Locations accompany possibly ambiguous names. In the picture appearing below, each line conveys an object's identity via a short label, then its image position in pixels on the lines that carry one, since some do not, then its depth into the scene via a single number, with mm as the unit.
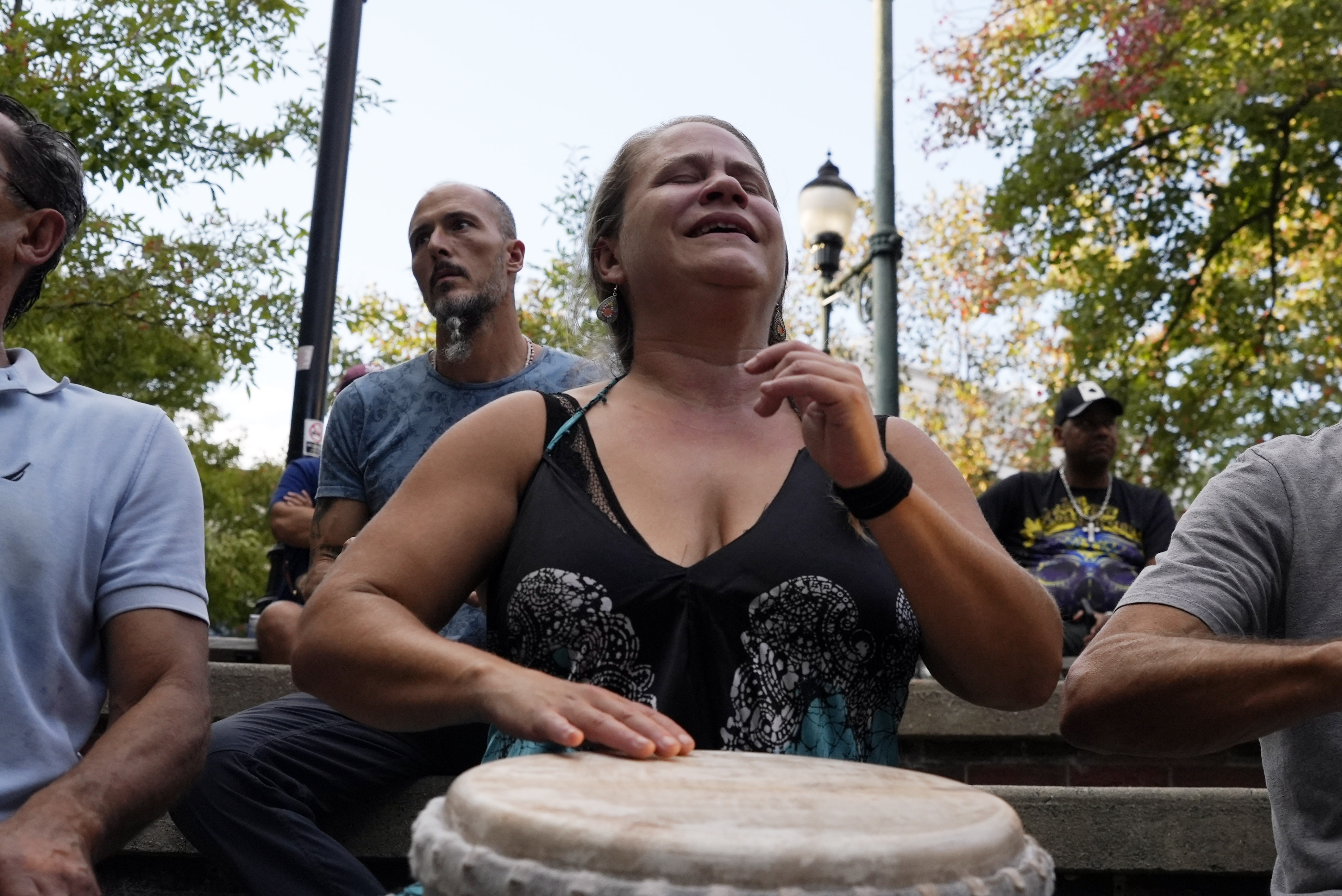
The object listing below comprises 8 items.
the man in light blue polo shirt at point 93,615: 1843
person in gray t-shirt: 1771
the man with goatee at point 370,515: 2578
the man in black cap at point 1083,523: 5480
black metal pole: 5656
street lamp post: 9516
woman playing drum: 1823
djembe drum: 1131
